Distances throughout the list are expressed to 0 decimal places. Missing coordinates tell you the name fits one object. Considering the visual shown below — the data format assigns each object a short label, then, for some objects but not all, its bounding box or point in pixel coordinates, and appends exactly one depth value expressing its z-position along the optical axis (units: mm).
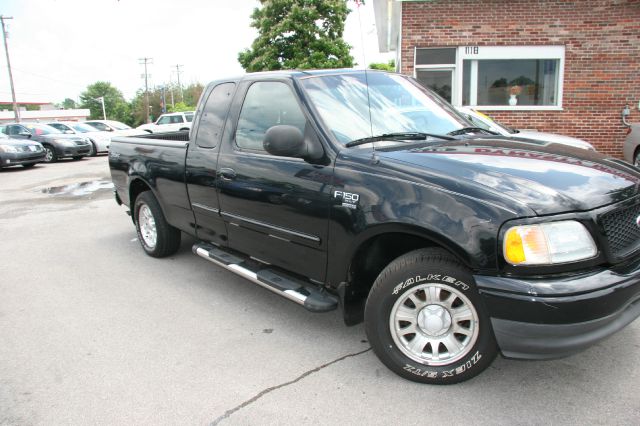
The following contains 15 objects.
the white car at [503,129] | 8070
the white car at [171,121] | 24234
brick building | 11562
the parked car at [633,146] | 10039
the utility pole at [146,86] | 80125
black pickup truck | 2428
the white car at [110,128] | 22266
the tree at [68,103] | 151250
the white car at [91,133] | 20219
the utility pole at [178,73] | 91750
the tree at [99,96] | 118625
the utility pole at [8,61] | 45312
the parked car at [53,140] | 17969
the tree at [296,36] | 21234
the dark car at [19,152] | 15352
